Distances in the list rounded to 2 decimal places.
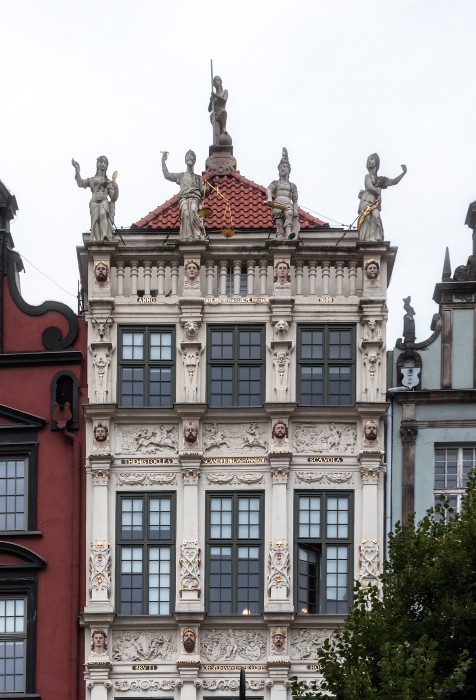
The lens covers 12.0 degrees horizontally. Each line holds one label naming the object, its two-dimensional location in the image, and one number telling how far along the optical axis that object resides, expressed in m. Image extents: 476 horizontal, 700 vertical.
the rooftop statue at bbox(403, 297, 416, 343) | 56.25
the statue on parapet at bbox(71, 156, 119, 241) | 56.66
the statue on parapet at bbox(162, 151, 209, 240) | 56.62
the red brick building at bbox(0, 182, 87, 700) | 54.31
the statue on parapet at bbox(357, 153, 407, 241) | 56.53
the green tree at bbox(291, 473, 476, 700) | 47.16
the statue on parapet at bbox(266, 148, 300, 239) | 56.56
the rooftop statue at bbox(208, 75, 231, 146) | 60.66
